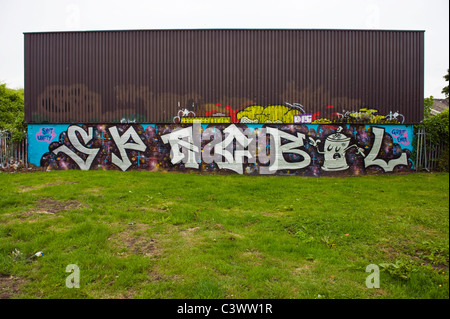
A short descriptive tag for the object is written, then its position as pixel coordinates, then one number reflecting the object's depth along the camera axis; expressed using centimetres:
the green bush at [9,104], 2135
